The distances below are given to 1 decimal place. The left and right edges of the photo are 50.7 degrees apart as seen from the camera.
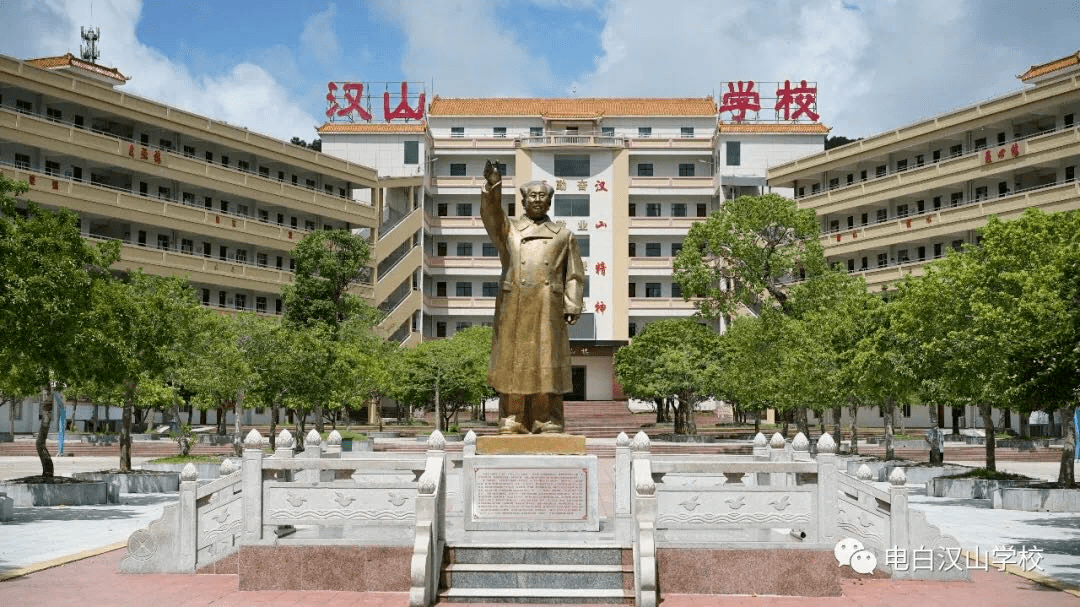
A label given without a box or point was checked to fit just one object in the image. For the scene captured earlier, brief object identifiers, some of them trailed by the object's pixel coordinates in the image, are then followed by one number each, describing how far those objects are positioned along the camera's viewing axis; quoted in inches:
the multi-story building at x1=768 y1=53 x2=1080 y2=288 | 2078.0
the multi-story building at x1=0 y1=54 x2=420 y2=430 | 1946.4
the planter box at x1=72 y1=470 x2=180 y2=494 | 1055.6
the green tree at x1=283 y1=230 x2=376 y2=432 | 2166.6
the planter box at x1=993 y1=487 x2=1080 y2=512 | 900.6
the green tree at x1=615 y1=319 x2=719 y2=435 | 1963.6
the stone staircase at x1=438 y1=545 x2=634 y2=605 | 468.4
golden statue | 541.6
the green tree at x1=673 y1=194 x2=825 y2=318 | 1982.0
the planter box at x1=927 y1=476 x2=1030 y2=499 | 1007.0
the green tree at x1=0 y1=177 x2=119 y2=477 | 749.9
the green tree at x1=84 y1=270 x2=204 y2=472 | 912.9
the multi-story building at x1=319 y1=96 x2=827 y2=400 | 2923.2
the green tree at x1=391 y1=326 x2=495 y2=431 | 2079.2
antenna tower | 2623.0
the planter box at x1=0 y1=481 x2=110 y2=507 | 911.7
